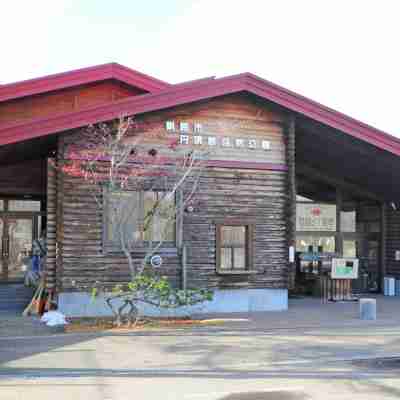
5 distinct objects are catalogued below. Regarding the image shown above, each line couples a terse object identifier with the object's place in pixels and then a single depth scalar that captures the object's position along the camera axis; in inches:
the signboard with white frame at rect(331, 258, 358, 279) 709.9
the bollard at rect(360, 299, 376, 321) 548.7
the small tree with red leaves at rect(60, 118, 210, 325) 538.3
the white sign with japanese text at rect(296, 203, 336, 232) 788.6
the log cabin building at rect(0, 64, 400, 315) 547.9
